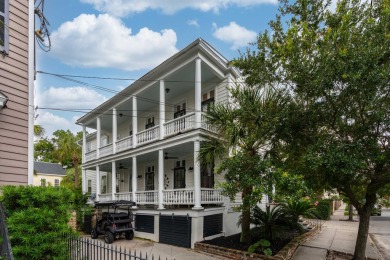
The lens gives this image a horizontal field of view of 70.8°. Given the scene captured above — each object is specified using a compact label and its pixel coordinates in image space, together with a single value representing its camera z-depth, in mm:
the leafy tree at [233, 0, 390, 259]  5875
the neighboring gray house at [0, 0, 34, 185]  5934
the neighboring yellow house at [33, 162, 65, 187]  47344
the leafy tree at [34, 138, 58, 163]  52125
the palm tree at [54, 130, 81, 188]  35406
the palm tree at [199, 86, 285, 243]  7734
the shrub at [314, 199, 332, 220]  20736
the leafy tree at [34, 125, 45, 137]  26208
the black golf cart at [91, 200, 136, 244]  11242
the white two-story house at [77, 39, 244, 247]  11086
